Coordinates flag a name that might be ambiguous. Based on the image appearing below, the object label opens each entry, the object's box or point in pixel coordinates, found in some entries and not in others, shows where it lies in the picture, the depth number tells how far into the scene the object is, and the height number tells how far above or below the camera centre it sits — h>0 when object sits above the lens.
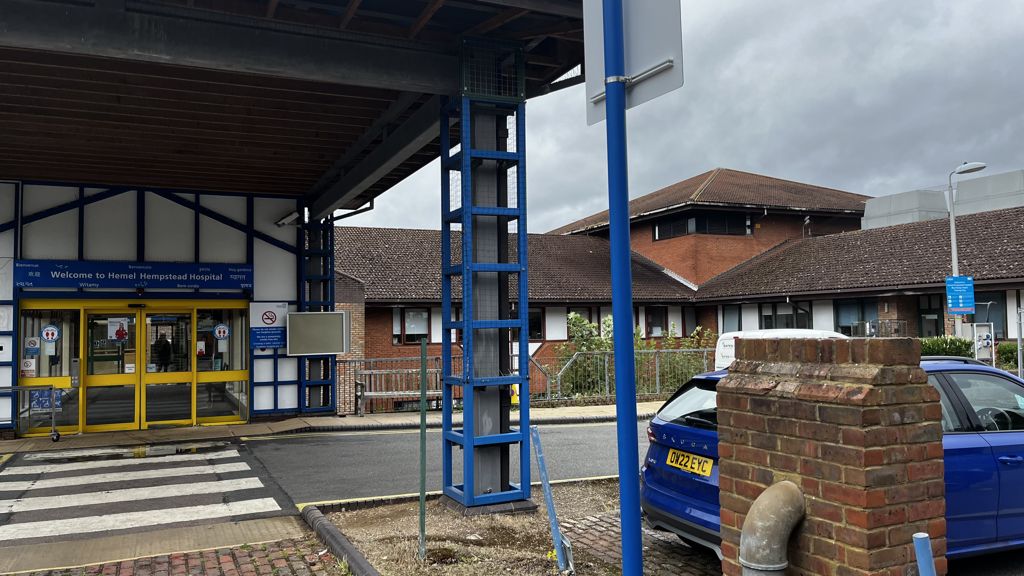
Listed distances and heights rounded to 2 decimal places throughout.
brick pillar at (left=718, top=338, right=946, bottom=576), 2.72 -0.47
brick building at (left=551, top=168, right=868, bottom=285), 31.64 +4.46
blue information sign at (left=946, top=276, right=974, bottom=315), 18.27 +0.64
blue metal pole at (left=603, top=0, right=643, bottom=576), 3.00 +0.15
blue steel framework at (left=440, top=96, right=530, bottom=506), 7.54 +0.09
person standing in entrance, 14.53 -0.27
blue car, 5.30 -0.98
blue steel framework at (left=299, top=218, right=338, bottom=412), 15.88 +0.86
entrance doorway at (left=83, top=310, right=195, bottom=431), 14.08 -0.54
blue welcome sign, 13.56 +1.18
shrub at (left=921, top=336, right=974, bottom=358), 20.02 -0.63
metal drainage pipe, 2.77 -0.74
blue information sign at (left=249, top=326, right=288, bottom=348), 15.17 -0.01
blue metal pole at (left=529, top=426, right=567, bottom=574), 5.54 -1.43
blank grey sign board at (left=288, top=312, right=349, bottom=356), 15.20 +0.06
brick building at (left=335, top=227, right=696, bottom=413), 25.30 +1.40
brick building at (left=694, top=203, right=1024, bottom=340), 22.42 +1.44
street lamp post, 18.62 +3.61
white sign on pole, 2.89 +1.08
